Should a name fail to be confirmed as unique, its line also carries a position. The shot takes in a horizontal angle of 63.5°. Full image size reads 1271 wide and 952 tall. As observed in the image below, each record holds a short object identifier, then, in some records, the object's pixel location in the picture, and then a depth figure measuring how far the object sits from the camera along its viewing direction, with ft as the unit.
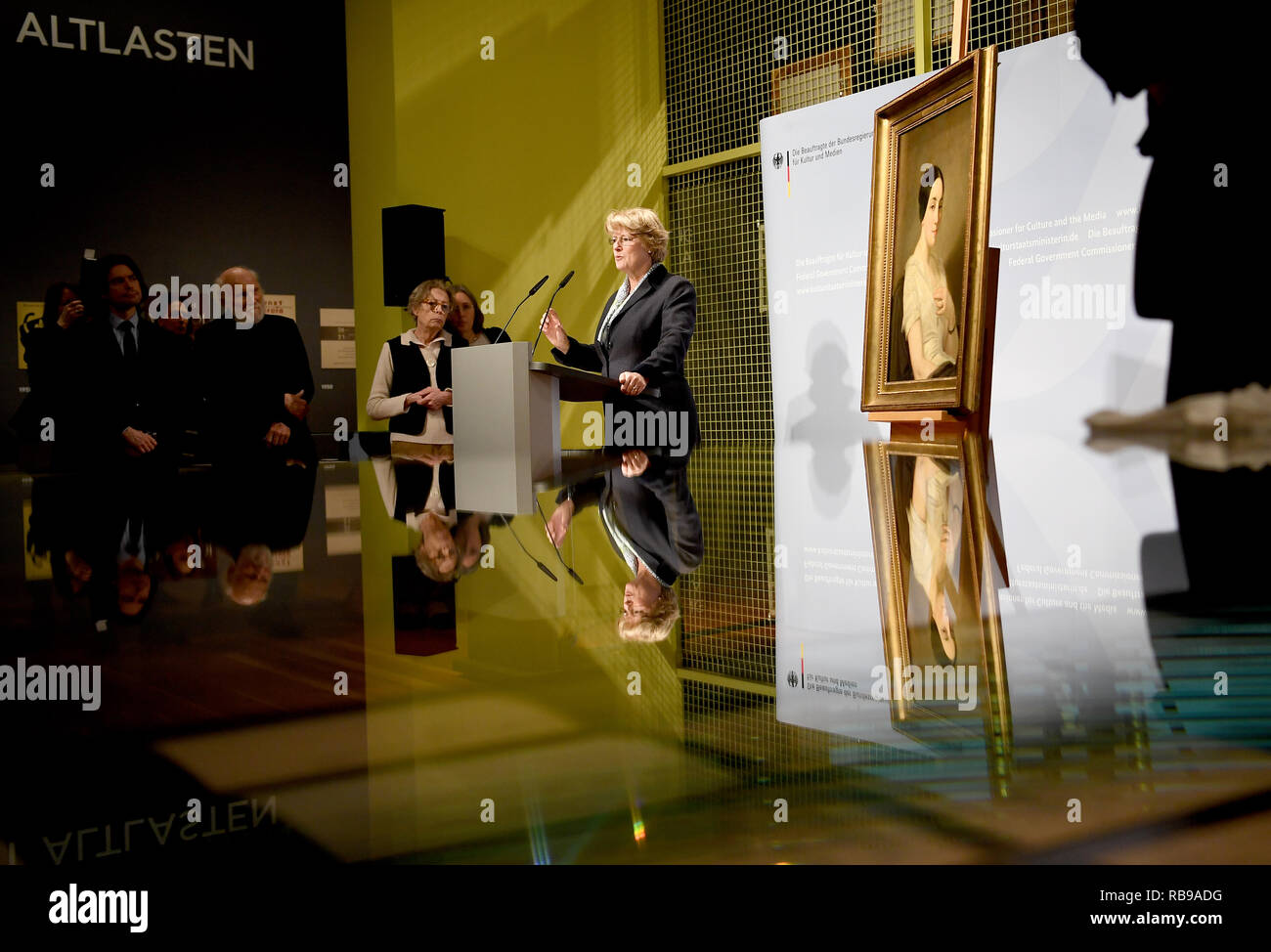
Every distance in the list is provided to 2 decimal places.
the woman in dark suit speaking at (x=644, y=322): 13.25
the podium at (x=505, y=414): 11.18
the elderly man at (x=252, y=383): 16.69
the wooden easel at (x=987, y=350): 12.95
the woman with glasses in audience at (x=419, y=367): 16.56
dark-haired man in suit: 14.74
